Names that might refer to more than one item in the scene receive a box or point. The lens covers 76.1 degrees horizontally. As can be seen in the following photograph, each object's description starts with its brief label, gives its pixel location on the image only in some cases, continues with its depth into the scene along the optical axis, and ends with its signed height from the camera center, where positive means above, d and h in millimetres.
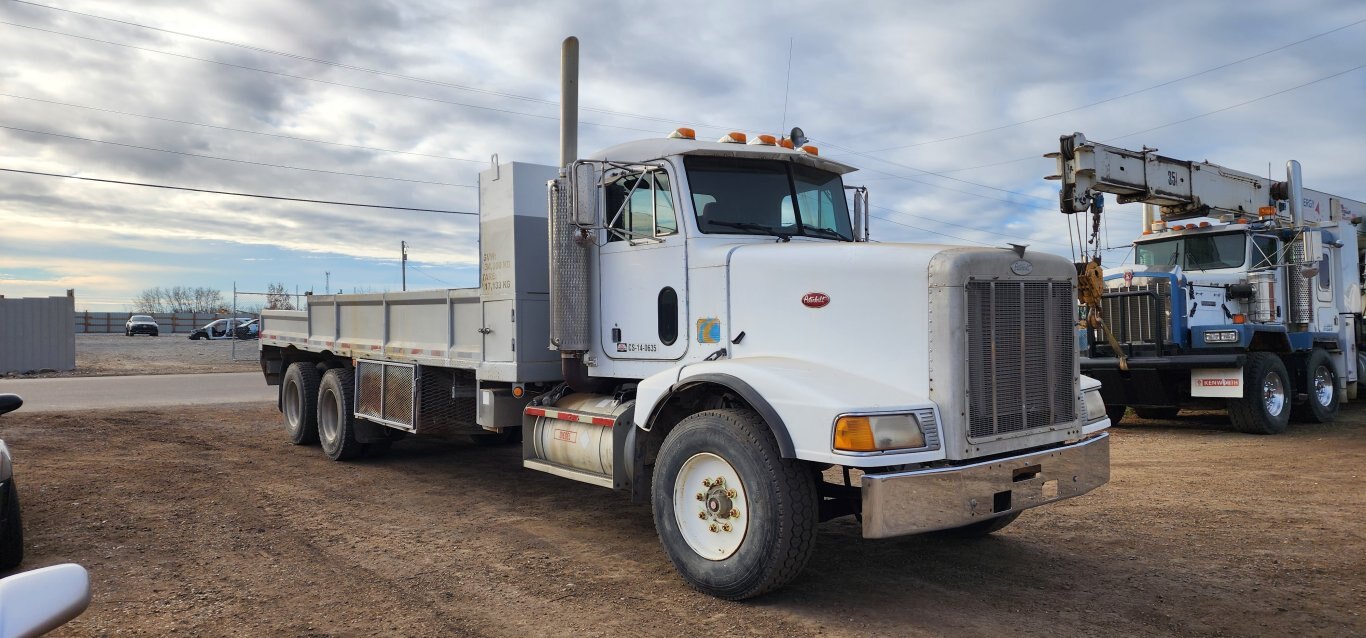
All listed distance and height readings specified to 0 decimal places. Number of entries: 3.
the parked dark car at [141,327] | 48969 +944
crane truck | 11164 +427
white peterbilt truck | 4434 -129
